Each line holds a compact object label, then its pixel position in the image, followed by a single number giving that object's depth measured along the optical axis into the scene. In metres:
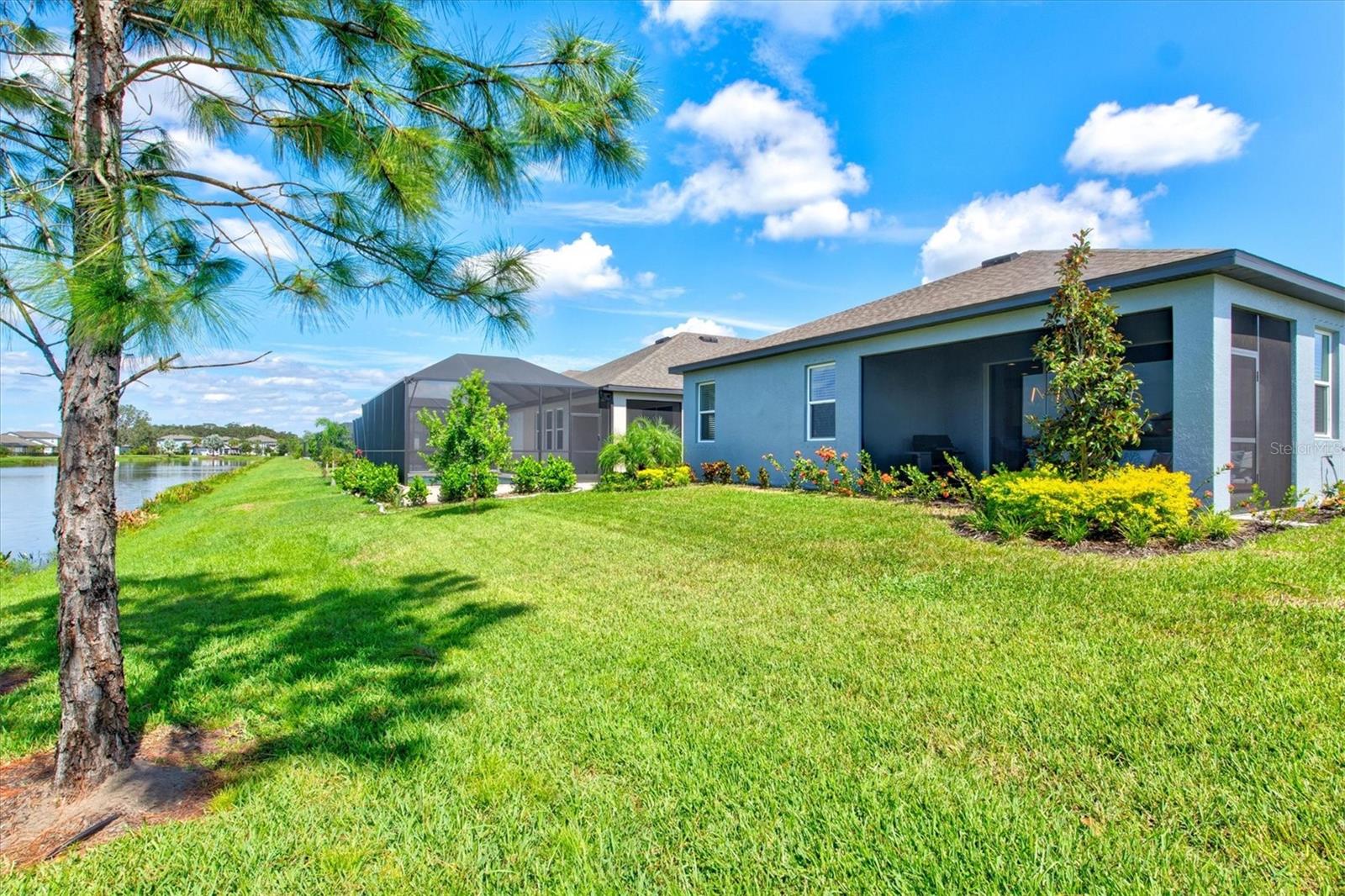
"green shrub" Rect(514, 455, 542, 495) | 13.89
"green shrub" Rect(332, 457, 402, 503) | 13.67
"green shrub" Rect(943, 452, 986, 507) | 7.51
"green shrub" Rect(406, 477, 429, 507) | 12.67
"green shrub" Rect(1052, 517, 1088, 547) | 5.97
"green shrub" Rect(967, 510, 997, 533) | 6.74
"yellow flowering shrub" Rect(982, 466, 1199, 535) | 5.92
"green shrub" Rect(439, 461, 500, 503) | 11.43
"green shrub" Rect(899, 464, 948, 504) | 9.10
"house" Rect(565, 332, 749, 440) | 17.66
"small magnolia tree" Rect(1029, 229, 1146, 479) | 6.76
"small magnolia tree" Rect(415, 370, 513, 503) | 10.91
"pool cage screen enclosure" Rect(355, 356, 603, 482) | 16.05
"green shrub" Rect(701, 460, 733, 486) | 13.69
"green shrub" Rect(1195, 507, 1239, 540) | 5.93
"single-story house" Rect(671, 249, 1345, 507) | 6.88
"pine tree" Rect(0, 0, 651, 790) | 2.30
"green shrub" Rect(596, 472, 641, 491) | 13.05
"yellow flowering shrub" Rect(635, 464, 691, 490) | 12.91
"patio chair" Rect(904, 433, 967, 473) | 11.95
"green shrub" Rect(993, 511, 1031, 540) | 6.38
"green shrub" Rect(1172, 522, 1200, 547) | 5.79
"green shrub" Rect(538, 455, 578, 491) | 14.03
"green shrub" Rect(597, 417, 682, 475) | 13.61
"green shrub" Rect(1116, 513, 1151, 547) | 5.71
